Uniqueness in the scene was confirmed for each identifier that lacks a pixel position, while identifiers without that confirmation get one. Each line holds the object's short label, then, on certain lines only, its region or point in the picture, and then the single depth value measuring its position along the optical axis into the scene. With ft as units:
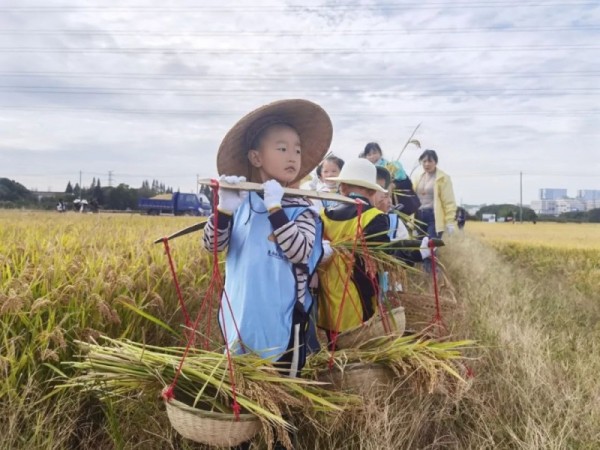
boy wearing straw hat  6.92
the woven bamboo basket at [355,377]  7.38
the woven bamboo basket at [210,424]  5.68
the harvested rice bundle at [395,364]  7.43
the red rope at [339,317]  7.14
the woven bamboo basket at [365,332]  8.76
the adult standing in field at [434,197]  23.56
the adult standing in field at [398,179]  16.89
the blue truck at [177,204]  171.83
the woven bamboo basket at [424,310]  10.51
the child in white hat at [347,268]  9.41
